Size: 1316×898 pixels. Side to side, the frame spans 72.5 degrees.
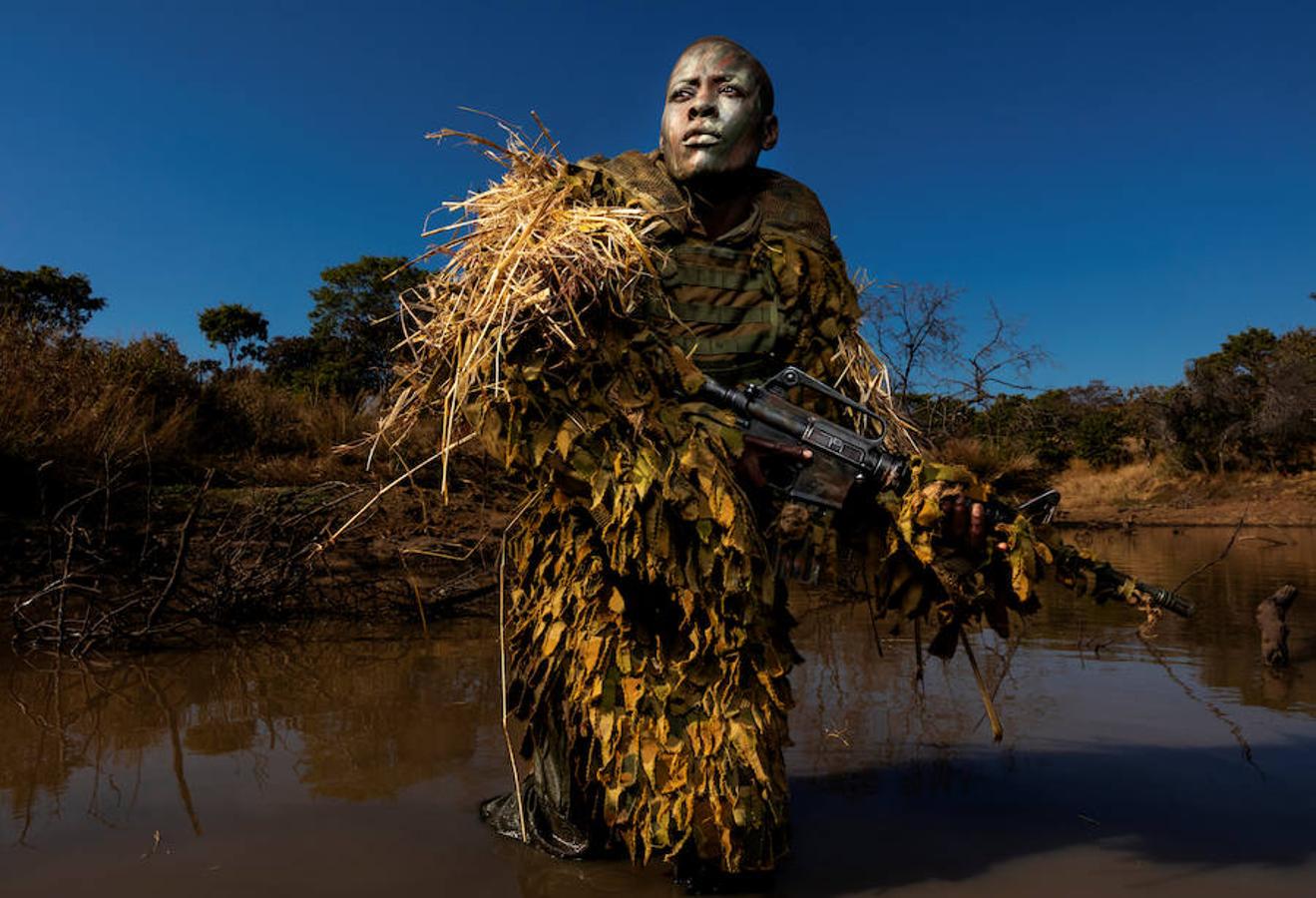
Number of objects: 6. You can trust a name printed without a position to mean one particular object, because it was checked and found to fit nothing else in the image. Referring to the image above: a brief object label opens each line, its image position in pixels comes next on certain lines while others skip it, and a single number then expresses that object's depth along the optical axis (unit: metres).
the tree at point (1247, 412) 19.86
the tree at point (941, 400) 11.99
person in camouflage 2.52
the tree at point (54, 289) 28.00
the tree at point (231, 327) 28.39
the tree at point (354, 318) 21.75
